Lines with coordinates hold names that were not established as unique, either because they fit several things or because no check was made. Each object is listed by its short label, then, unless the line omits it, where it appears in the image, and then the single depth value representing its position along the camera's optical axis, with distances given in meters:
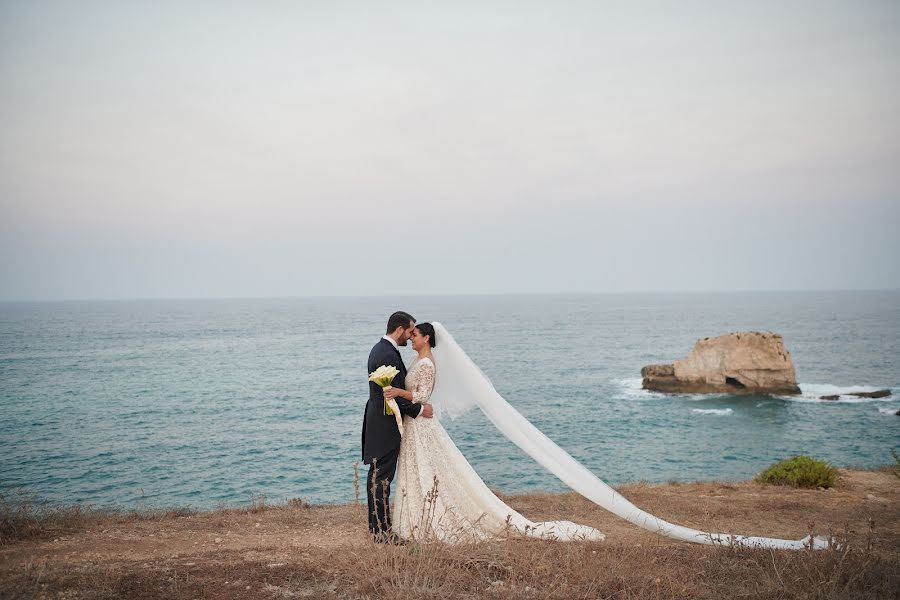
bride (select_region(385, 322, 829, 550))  7.89
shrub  13.96
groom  7.64
